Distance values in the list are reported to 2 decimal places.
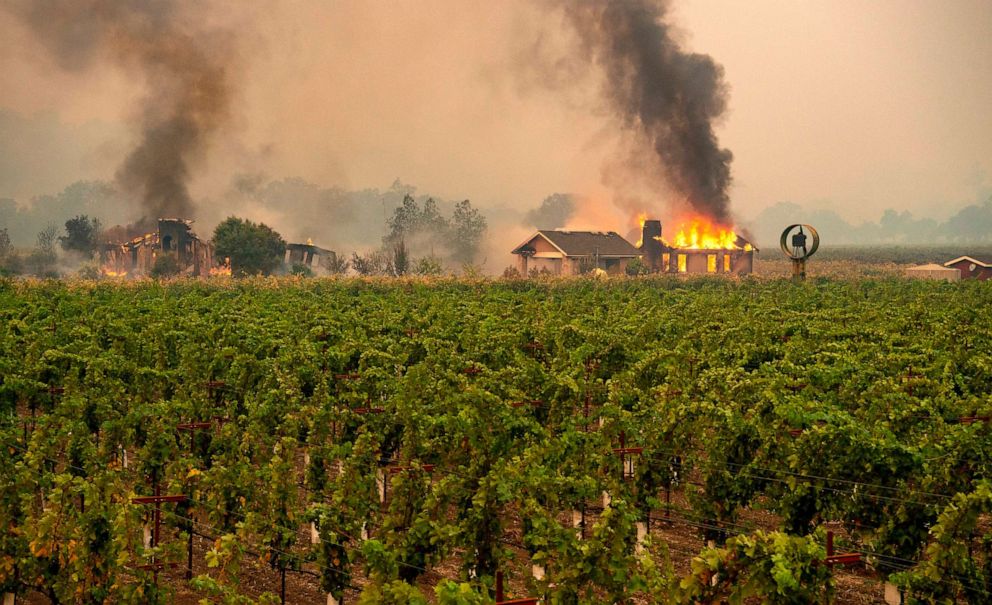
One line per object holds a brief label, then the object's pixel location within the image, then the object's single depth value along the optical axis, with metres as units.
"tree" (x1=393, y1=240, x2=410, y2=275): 94.40
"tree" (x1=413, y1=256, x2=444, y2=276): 88.12
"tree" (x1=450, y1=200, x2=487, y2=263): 148.62
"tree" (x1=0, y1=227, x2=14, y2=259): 131.38
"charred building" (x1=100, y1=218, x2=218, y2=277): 92.12
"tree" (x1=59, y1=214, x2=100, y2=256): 116.94
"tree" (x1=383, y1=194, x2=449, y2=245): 146.75
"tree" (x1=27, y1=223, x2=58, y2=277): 114.19
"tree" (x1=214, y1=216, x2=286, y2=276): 86.00
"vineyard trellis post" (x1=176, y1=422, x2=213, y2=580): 18.88
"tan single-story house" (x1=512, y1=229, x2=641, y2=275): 90.88
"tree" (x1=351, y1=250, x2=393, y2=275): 100.61
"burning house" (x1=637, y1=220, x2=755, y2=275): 96.38
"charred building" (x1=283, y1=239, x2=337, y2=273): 97.30
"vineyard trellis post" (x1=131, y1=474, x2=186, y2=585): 14.72
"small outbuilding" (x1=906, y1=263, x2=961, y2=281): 89.38
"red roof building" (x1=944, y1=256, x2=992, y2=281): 90.25
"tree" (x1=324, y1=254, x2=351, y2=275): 98.42
